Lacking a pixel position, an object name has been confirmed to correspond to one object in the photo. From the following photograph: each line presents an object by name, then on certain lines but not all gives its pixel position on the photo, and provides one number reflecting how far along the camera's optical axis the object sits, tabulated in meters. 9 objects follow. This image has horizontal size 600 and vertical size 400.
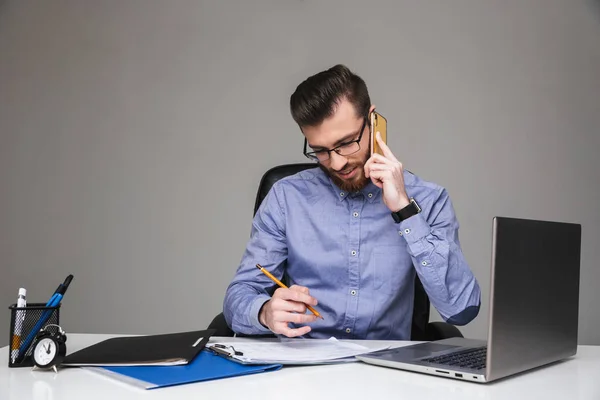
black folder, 1.09
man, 1.63
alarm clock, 1.07
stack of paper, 1.13
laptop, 0.98
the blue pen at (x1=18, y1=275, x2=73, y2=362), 1.13
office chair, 1.68
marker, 1.12
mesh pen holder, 1.13
